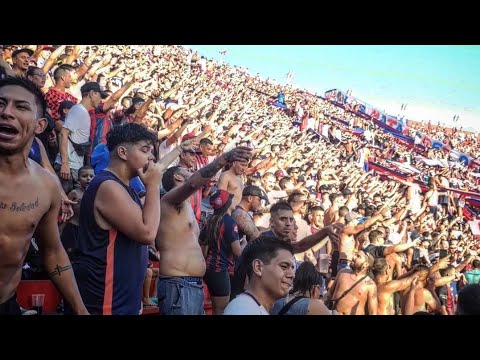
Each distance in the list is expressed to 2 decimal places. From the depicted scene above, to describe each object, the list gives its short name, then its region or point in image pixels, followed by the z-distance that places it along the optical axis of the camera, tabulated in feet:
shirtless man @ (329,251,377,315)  17.03
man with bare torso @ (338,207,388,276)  19.11
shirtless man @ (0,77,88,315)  8.77
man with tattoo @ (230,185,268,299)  15.58
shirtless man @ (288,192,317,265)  18.29
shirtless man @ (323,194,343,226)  21.54
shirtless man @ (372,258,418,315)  18.08
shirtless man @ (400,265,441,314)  18.83
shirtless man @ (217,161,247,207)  16.74
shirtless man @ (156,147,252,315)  12.31
